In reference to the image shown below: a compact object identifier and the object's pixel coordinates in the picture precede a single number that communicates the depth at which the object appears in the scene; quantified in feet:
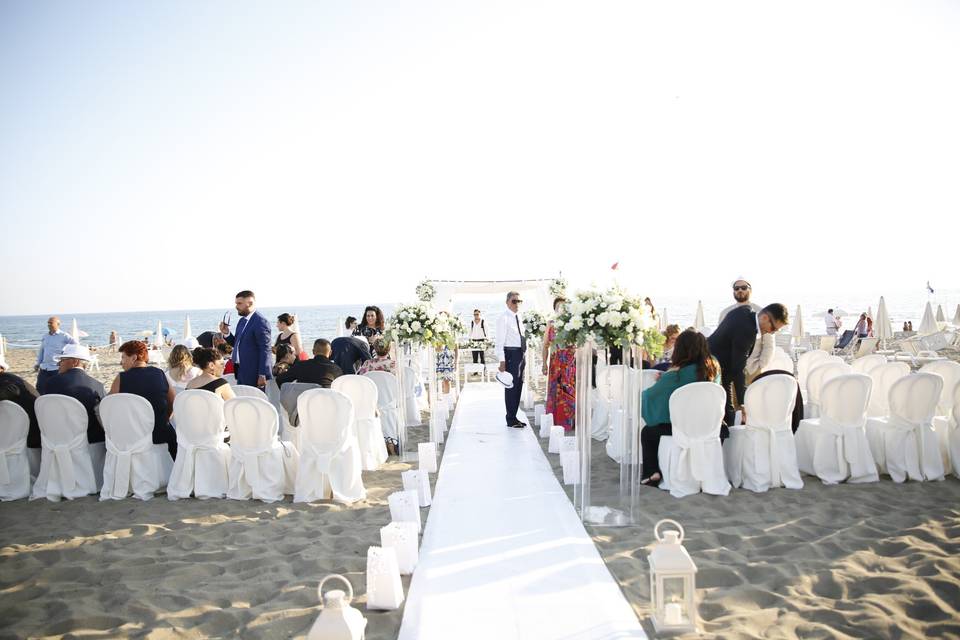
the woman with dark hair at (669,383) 18.80
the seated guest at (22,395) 19.71
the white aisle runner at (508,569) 10.58
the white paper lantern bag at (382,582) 11.30
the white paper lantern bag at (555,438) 23.52
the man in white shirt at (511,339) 27.53
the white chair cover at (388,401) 25.85
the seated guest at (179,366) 21.04
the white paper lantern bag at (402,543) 12.74
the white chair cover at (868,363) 23.22
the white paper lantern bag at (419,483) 17.56
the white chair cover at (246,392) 20.63
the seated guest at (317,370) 21.90
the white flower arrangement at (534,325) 36.19
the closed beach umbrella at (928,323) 51.67
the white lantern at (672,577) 10.18
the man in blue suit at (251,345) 22.58
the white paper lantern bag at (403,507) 14.64
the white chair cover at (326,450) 18.37
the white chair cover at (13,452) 19.12
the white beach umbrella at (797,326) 57.93
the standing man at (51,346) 29.86
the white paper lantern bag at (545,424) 27.09
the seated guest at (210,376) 19.30
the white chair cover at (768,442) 18.30
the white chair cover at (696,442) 17.79
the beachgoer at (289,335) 25.75
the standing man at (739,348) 20.16
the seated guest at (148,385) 19.40
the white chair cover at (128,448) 18.67
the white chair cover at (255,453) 18.38
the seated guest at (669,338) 24.92
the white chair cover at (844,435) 18.58
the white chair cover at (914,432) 18.70
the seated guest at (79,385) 19.62
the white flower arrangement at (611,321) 15.01
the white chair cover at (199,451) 18.60
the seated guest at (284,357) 24.86
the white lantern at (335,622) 8.89
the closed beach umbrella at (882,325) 50.24
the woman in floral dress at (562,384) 26.61
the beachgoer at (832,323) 60.13
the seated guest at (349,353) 25.98
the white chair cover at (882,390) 21.91
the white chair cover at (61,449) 18.90
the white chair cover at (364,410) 22.33
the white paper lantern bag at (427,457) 21.12
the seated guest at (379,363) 26.48
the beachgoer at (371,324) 28.66
